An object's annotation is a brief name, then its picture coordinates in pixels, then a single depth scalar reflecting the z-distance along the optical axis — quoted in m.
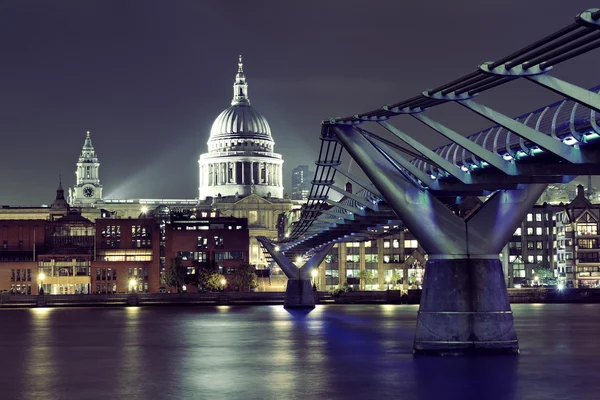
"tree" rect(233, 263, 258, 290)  187.07
